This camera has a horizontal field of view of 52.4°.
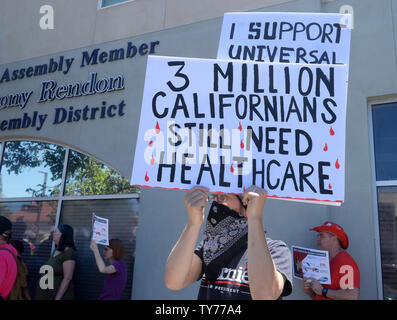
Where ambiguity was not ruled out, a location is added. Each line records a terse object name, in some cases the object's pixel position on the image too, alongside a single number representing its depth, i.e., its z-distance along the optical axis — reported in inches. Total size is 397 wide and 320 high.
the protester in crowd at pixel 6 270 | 146.6
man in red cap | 152.1
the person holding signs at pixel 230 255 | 73.7
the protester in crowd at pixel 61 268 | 209.2
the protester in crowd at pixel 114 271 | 202.2
